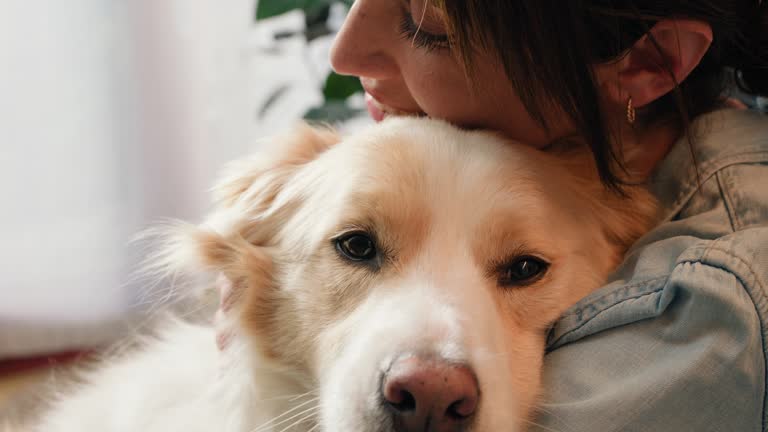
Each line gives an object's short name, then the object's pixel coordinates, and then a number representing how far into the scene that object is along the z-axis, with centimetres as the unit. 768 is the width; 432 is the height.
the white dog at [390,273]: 66
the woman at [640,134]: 64
